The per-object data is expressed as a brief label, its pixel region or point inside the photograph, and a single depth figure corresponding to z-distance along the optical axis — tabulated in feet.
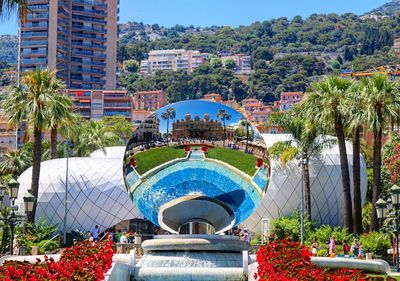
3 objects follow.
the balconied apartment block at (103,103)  595.88
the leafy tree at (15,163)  325.21
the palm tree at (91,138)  278.67
